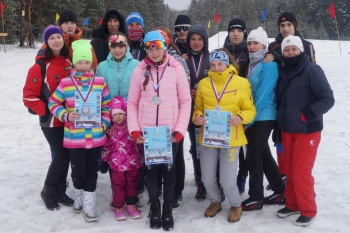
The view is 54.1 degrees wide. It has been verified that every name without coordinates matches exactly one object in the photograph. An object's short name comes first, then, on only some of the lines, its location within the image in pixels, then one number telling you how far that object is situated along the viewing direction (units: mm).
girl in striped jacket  3703
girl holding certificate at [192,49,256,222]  3752
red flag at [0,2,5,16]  20344
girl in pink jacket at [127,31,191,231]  3668
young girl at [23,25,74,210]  3848
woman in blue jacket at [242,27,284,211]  3836
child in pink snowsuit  3910
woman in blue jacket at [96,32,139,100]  3908
